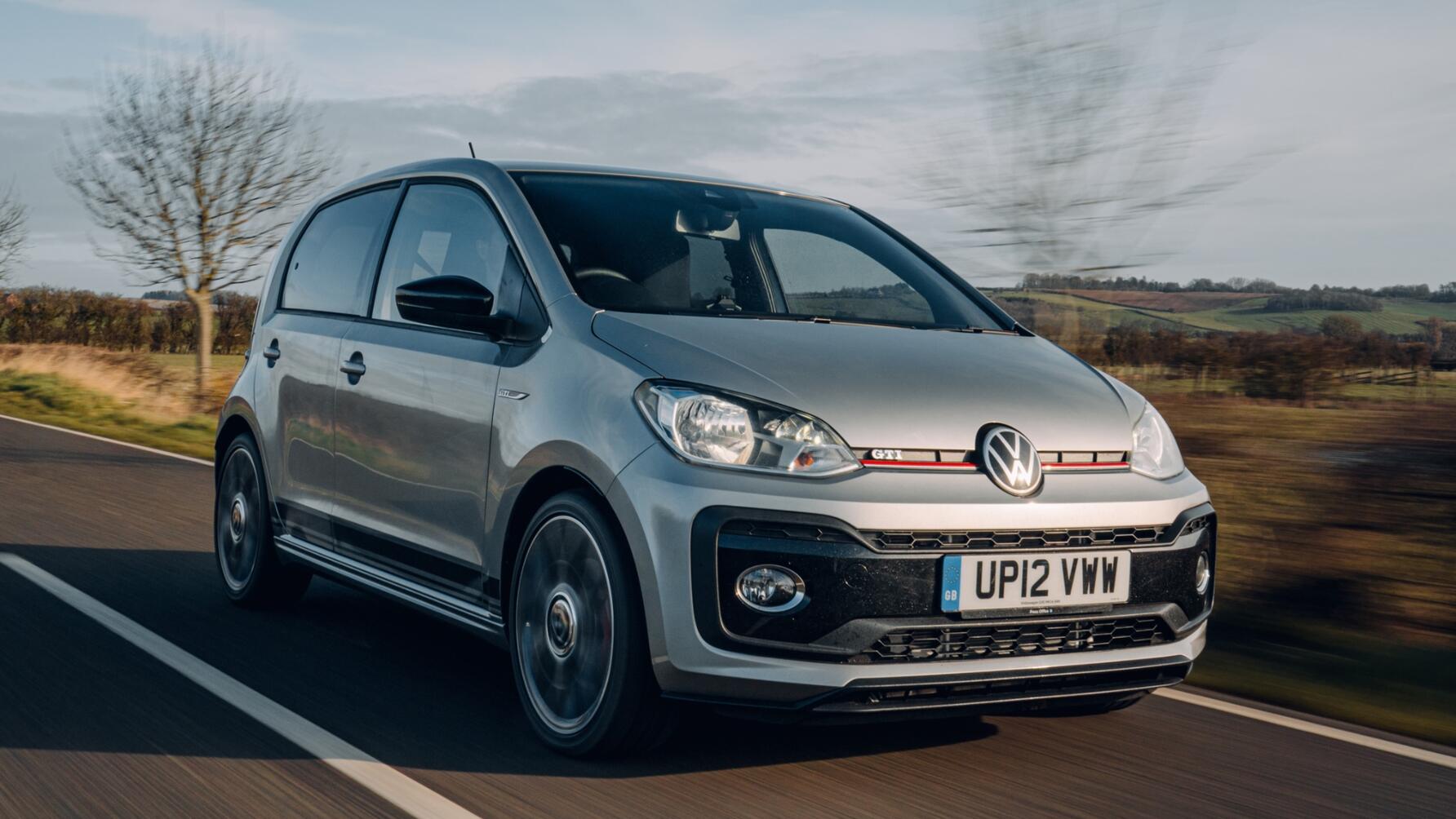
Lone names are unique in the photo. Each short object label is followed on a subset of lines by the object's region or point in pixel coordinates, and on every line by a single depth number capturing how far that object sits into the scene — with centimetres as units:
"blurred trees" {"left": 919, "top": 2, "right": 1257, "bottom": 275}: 863
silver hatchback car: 342
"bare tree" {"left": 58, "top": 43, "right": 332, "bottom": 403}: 2794
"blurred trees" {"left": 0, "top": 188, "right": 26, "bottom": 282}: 5256
